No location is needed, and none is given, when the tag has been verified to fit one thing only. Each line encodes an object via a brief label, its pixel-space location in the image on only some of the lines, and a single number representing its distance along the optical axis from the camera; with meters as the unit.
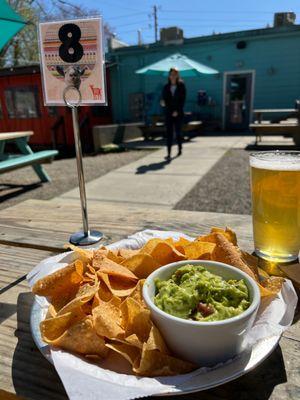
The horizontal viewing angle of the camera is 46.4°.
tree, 17.78
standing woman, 7.80
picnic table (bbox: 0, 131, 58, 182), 5.34
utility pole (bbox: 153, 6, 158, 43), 41.28
